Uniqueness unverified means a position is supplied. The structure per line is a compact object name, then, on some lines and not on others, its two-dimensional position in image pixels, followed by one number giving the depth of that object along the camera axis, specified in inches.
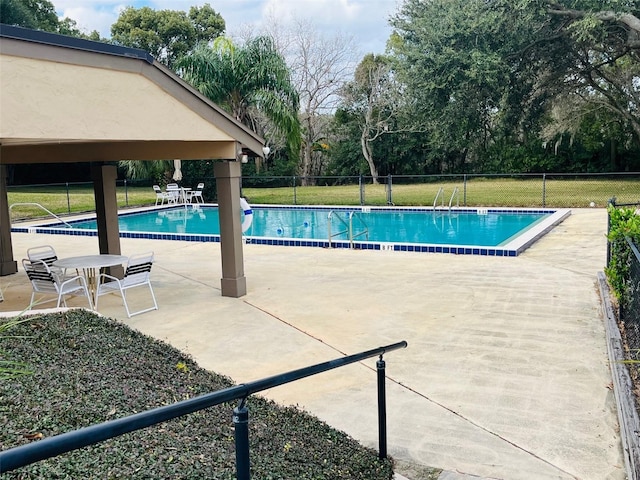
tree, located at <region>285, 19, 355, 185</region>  1192.8
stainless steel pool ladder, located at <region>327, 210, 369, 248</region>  461.2
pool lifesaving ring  474.0
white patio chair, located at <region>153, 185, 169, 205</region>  913.9
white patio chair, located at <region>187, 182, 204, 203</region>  923.4
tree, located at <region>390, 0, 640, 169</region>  660.1
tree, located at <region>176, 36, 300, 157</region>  808.9
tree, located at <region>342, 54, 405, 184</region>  1263.5
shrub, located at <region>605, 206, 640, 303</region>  221.3
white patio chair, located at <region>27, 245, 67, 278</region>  304.4
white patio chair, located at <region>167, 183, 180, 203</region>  907.4
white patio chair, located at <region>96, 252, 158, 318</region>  268.2
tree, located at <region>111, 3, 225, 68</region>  1205.1
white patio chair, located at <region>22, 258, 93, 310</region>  262.1
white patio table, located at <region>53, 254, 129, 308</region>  269.1
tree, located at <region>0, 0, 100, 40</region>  1053.8
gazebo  196.4
